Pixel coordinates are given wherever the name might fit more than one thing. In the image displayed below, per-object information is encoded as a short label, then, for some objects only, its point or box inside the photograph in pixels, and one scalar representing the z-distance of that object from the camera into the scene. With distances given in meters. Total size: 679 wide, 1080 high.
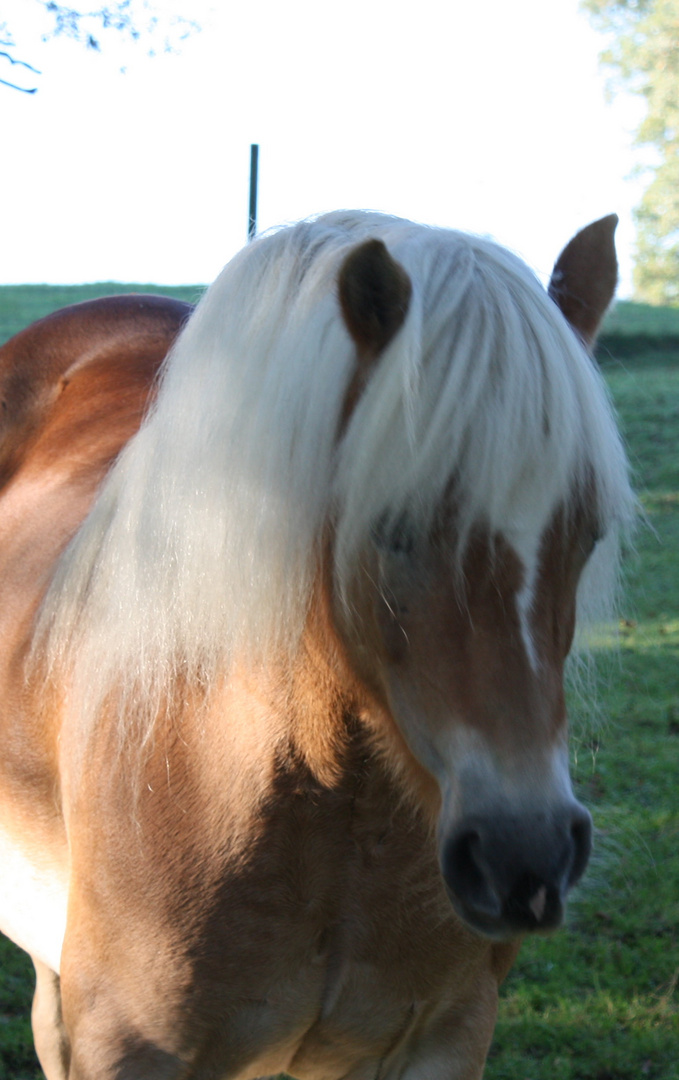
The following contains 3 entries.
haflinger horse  2.57
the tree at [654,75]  48.37
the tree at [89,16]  6.74
